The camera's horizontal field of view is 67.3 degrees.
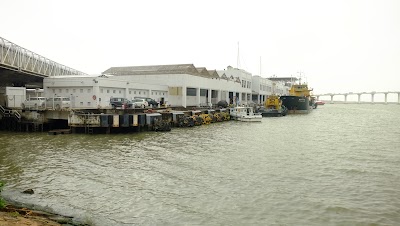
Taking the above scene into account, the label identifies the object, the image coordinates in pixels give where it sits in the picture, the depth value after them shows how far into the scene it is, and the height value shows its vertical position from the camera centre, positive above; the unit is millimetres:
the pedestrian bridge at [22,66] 33688 +5042
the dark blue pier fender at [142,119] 31078 -1584
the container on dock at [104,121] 29031 -1657
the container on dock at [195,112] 41572 -1149
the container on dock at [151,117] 32125 -1448
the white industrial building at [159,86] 38906 +2861
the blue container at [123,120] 29953 -1618
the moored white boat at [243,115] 48656 -1841
